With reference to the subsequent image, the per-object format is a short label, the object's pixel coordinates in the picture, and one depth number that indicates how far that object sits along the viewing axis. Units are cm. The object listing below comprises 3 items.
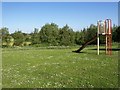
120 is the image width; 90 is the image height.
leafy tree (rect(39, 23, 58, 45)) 2582
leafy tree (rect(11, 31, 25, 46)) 2539
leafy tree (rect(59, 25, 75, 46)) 2520
